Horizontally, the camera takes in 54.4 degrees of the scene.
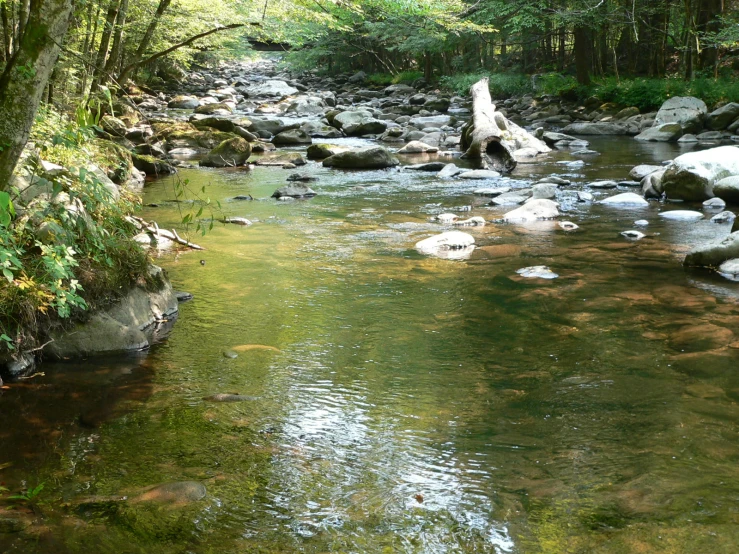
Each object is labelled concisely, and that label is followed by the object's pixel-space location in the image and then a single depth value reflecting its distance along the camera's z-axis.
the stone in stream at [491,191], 11.62
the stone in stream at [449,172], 13.47
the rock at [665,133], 18.19
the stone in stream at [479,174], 13.32
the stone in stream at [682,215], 9.40
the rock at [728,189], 10.02
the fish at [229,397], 4.29
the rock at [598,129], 19.97
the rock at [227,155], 15.33
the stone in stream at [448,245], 7.89
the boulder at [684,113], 18.77
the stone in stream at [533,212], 9.70
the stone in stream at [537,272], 6.88
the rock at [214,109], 24.16
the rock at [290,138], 19.38
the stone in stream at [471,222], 9.34
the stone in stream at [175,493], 3.21
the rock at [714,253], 6.96
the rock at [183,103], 26.76
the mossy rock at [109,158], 8.21
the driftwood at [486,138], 14.46
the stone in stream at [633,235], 8.43
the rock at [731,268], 6.70
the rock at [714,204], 10.01
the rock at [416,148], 17.28
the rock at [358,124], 20.81
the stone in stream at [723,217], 9.09
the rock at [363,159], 14.76
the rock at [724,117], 18.52
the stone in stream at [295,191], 11.64
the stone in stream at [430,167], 14.50
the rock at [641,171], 12.30
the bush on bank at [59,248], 4.50
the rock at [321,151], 16.30
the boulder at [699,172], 10.34
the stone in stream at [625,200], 10.52
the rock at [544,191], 10.94
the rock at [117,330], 4.90
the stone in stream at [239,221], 9.47
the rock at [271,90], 33.66
